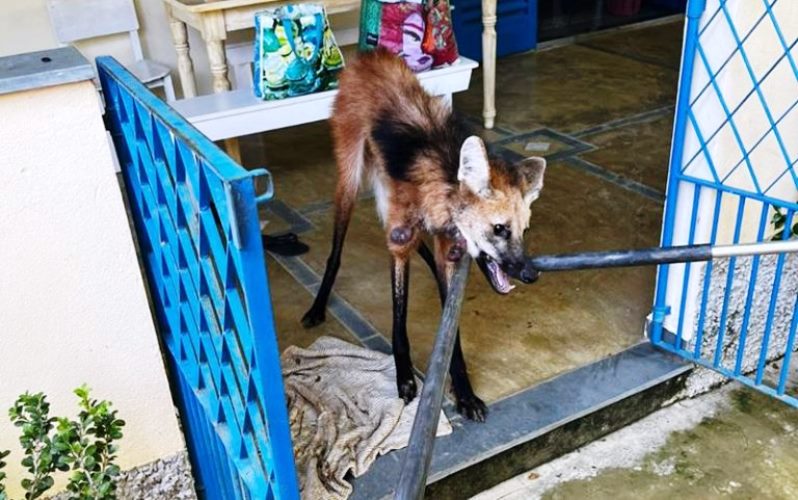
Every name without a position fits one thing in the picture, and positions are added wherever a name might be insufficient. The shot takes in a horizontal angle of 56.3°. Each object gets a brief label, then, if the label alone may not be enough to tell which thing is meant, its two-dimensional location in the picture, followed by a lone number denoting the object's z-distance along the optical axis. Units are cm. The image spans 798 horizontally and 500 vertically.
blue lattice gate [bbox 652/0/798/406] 209
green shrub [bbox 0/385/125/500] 150
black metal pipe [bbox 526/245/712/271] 159
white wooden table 335
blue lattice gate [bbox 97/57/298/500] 120
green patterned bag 303
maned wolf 188
